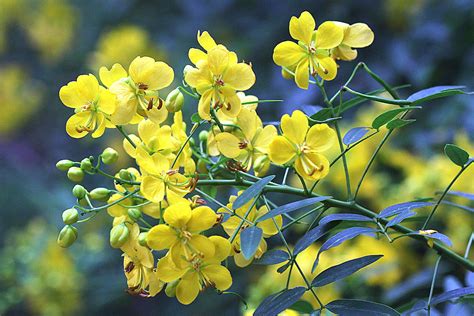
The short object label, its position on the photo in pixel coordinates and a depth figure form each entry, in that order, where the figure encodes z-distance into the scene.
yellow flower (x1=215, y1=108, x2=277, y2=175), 0.83
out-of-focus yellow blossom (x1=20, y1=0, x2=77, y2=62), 3.17
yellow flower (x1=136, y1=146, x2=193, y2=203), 0.81
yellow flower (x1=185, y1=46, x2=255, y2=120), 0.82
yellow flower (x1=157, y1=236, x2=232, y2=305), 0.81
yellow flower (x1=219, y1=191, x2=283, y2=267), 0.83
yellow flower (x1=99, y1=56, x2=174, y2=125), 0.83
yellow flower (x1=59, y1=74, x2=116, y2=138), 0.83
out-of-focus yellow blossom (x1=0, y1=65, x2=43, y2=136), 3.25
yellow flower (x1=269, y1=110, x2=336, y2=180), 0.82
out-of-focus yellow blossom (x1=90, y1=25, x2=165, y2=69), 2.53
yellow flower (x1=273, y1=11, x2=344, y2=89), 0.84
